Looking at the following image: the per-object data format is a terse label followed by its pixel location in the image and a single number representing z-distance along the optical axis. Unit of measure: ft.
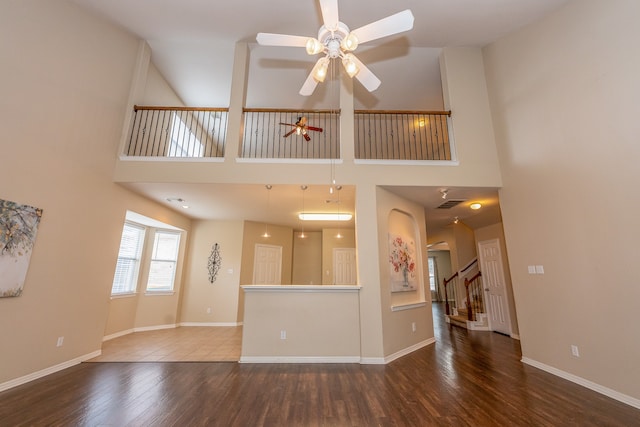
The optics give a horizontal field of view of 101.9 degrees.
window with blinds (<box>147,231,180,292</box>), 20.36
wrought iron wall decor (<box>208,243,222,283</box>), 22.27
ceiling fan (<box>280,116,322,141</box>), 15.21
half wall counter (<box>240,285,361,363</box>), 12.69
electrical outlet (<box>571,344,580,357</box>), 10.24
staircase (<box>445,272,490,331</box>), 20.44
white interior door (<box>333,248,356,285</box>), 25.77
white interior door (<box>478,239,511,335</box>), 18.93
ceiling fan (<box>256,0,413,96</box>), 7.97
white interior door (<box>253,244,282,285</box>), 23.56
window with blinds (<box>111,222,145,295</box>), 17.98
